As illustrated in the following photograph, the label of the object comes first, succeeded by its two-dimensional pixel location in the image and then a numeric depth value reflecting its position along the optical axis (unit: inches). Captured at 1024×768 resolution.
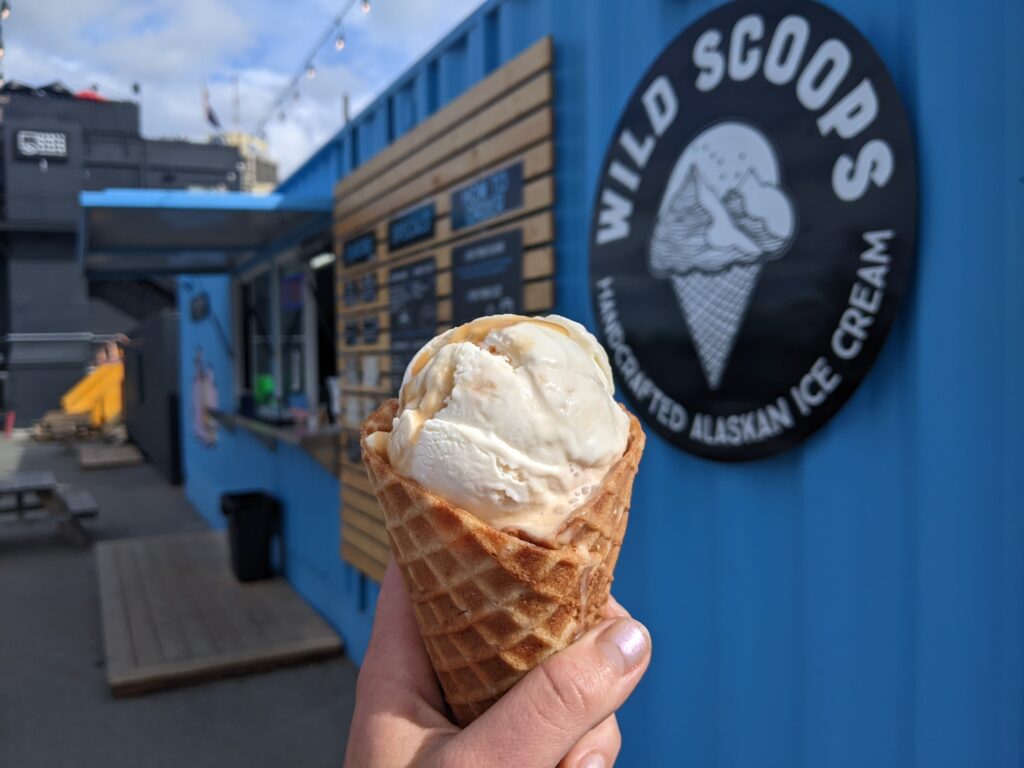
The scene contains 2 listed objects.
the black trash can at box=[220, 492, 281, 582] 274.2
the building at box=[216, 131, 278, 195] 1090.1
